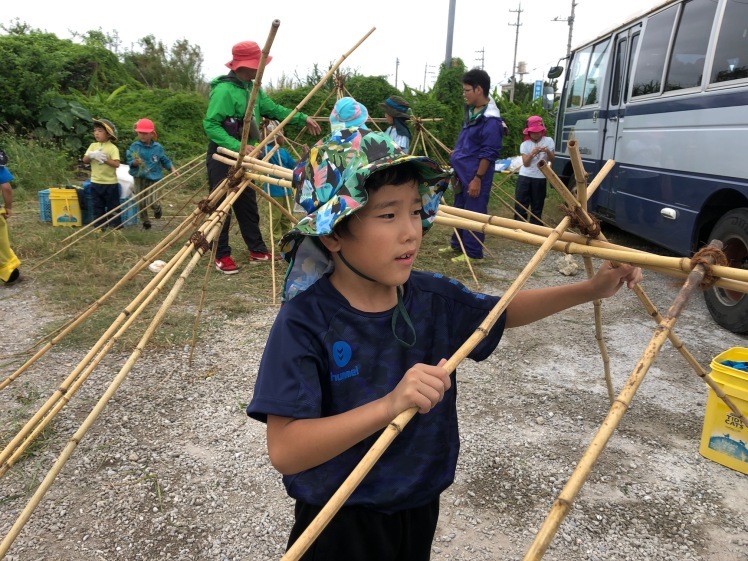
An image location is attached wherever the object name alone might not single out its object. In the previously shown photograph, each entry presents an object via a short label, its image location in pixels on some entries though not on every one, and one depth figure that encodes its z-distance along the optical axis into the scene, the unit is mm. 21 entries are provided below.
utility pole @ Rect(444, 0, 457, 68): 9078
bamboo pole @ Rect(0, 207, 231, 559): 1508
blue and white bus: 3719
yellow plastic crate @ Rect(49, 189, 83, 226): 6316
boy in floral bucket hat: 1019
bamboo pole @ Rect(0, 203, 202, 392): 2297
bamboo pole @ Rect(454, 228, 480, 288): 4677
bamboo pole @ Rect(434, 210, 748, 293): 1070
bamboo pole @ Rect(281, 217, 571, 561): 805
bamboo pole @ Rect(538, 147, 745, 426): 1116
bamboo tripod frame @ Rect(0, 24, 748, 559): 966
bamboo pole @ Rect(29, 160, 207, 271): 4799
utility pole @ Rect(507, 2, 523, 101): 28906
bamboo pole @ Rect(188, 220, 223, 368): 2979
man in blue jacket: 5039
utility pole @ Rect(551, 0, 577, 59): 25266
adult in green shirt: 4285
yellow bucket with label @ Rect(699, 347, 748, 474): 2332
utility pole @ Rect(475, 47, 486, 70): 35250
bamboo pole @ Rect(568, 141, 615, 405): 1126
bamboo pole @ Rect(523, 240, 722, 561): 741
